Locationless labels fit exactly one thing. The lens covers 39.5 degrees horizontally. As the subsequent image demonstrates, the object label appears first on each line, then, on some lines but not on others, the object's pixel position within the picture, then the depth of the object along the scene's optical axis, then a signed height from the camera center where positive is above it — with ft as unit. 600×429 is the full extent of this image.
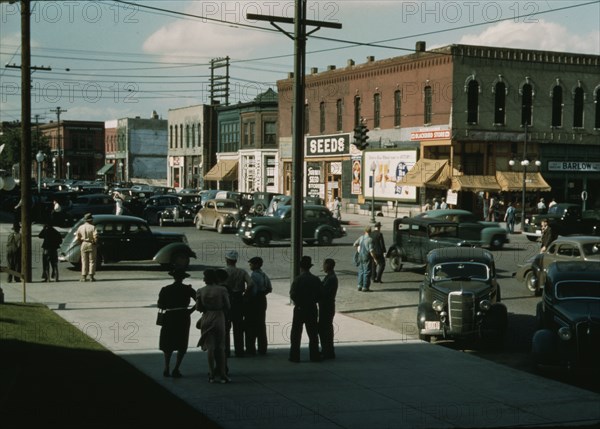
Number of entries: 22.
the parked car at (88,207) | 141.18 -4.45
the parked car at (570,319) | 43.16 -7.19
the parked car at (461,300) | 51.55 -7.32
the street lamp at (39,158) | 184.24 +4.99
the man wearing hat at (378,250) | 78.54 -6.32
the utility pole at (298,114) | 66.13 +5.42
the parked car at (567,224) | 124.98 -5.91
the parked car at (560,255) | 73.00 -6.17
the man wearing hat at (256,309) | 46.80 -7.15
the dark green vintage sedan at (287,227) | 115.85 -6.33
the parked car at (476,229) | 112.78 -6.20
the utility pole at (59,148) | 355.03 +15.10
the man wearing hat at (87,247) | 77.36 -6.13
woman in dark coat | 39.81 -6.27
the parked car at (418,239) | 86.22 -5.77
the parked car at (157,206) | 153.48 -4.49
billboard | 186.80 +2.29
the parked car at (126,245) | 84.58 -6.49
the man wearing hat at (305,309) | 45.29 -6.90
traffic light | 143.84 +8.10
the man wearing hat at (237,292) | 46.37 -6.12
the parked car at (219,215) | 136.87 -5.48
